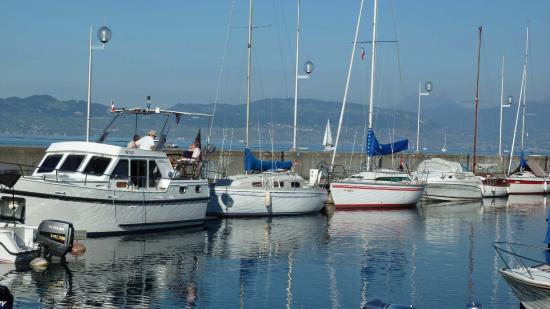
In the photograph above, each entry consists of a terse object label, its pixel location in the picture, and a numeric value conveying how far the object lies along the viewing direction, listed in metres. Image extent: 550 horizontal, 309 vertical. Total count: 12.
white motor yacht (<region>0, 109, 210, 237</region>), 24.33
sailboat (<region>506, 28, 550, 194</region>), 53.91
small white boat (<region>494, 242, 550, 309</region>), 15.65
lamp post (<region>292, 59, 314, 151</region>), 42.41
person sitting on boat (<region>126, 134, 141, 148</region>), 28.52
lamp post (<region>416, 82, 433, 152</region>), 54.45
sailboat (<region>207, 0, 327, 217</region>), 32.91
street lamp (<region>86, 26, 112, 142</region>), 29.28
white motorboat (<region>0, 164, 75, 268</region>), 20.55
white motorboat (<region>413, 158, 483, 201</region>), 46.15
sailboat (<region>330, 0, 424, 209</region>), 38.34
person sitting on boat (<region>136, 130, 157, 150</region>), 28.61
